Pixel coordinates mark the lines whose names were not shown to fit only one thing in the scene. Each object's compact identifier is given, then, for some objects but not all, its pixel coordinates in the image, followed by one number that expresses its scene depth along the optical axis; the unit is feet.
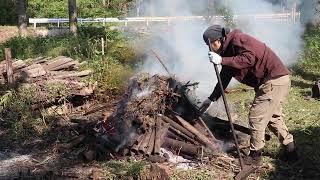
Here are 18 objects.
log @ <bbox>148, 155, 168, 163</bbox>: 20.06
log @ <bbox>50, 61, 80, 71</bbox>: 32.95
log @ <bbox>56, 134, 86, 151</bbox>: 22.67
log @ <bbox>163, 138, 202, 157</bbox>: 20.59
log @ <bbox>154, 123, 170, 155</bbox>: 20.57
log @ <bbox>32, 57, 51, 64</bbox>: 33.68
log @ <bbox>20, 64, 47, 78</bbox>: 30.50
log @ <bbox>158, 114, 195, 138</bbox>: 21.61
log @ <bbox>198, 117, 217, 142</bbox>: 21.93
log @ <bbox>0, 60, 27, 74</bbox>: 31.69
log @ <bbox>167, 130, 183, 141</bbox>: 21.62
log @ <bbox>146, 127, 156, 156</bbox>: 20.58
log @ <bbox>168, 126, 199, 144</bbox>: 21.40
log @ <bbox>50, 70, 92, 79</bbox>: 31.27
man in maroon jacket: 18.67
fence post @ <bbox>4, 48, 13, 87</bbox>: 29.89
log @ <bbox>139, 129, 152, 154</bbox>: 20.67
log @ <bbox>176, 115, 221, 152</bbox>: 21.05
